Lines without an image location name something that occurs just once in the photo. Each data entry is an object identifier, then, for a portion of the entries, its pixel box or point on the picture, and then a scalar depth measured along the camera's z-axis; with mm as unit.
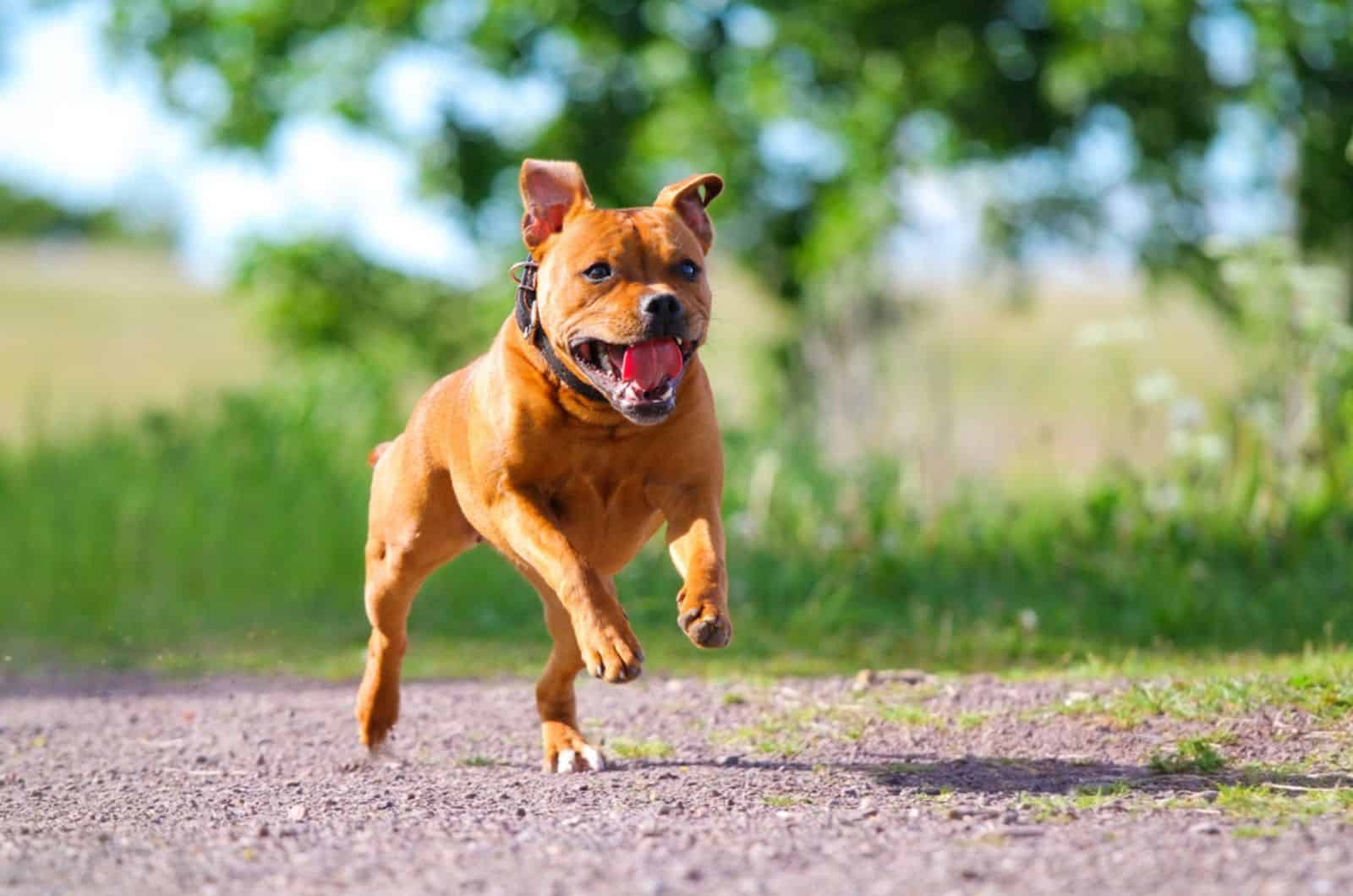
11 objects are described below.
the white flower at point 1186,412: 19641
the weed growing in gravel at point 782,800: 9695
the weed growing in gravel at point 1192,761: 10500
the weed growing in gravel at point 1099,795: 9336
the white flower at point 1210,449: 19547
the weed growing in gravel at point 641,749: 12039
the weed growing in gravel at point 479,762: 11992
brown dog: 9766
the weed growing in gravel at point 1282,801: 8937
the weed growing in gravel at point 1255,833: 8227
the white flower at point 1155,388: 19250
